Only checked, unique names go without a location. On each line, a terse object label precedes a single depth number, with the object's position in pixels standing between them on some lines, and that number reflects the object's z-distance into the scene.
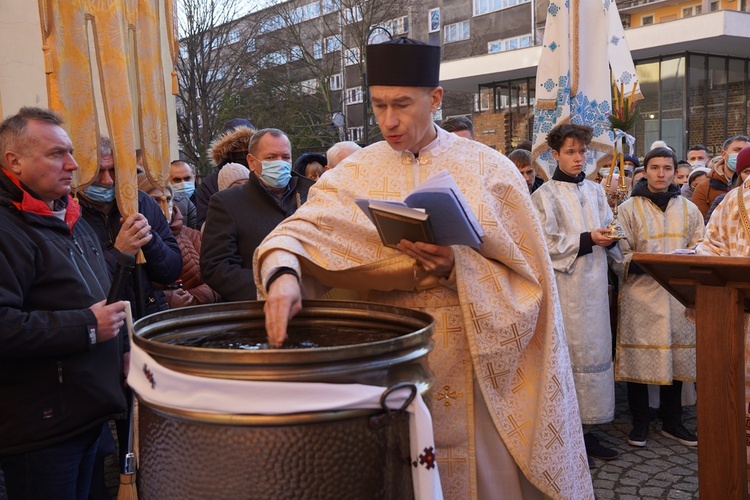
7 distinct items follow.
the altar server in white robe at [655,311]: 5.25
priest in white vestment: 2.28
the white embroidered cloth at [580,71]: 5.61
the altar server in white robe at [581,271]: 4.92
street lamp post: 16.19
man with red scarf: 2.65
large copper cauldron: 1.43
